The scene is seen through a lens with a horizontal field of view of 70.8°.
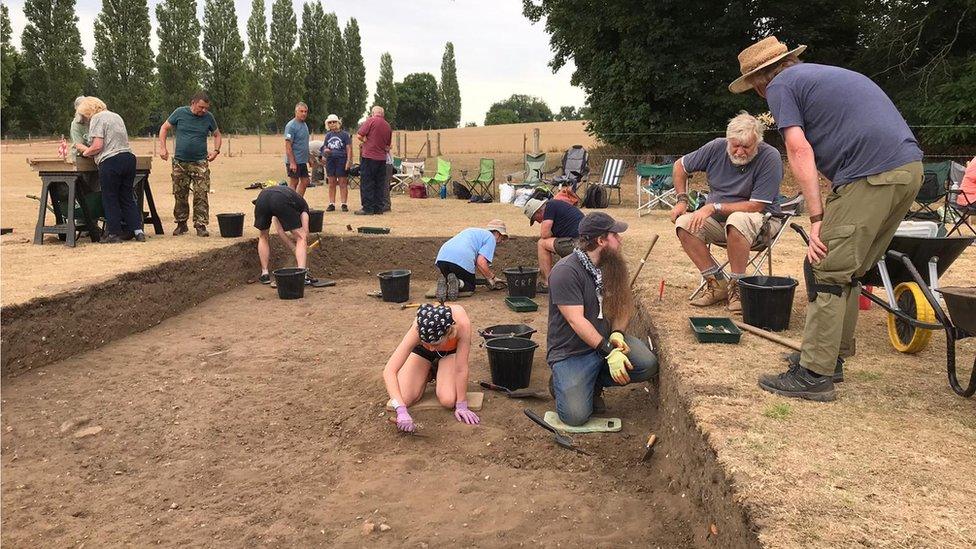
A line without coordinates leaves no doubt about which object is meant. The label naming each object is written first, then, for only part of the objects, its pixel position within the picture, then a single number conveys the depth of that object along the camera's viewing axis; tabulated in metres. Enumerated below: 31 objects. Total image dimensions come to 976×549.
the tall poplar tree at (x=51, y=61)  40.75
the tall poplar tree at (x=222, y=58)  46.81
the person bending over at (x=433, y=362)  4.26
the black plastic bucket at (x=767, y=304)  4.73
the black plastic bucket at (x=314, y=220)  9.18
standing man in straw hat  3.29
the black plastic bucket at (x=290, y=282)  7.49
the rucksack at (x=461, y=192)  15.80
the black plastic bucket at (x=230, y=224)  8.59
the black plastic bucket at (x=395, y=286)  7.51
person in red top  11.70
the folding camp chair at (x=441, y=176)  16.23
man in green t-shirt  8.66
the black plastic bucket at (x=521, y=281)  7.56
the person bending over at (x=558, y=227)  7.21
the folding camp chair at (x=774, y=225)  5.41
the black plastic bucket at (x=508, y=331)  5.46
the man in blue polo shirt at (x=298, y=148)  11.17
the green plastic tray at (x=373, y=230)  9.45
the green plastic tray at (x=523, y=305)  7.14
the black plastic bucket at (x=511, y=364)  4.86
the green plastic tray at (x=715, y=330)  4.51
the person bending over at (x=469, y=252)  7.11
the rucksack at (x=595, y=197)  13.86
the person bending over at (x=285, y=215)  7.66
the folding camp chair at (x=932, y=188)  8.97
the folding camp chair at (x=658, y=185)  12.85
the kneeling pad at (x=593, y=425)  4.27
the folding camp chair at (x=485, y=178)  15.97
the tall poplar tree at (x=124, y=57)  41.00
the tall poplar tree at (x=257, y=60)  52.47
